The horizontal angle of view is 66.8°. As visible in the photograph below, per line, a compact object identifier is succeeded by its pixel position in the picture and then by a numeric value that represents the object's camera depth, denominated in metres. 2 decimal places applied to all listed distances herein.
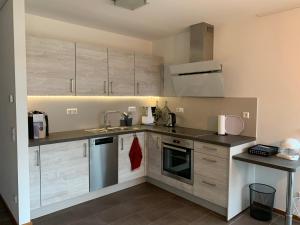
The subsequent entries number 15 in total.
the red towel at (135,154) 3.37
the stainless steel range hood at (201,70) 3.06
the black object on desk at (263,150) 2.51
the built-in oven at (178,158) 2.97
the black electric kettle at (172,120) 3.81
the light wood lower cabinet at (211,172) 2.60
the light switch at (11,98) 2.29
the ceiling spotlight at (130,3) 2.36
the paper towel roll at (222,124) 3.08
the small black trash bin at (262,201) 2.61
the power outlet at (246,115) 2.98
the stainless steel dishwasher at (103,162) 2.97
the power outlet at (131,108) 3.98
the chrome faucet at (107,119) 3.67
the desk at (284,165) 2.12
